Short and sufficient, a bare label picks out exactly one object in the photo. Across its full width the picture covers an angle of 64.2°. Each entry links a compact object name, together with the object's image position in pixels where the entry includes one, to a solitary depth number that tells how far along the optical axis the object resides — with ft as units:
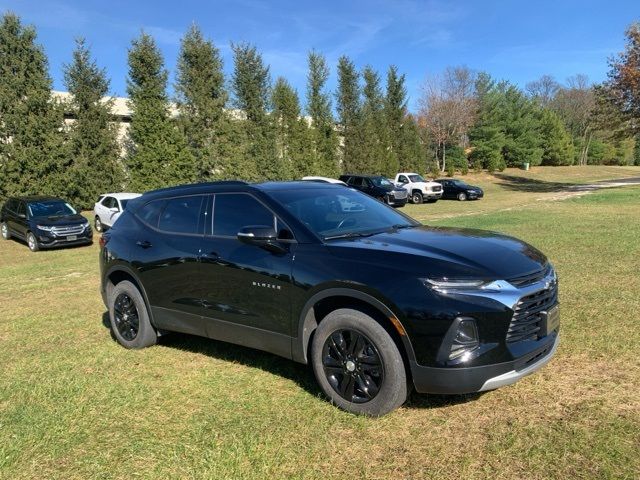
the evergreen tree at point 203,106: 91.15
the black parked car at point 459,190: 109.09
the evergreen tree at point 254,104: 102.01
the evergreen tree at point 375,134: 128.26
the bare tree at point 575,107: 251.19
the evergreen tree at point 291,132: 112.37
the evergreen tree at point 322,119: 120.47
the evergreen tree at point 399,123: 140.46
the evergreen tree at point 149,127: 85.51
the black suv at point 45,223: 50.52
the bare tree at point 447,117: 183.26
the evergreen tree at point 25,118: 73.20
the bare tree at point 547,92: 266.36
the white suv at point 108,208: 58.23
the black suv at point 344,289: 10.82
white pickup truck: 103.50
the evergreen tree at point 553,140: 208.44
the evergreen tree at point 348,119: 126.82
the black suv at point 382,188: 91.09
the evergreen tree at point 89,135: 81.30
